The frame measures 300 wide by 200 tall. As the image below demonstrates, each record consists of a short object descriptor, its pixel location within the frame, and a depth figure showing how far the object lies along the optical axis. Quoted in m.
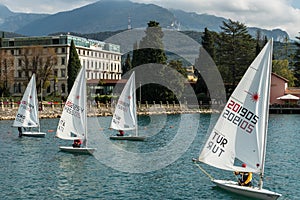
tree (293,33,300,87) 109.94
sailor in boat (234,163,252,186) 20.00
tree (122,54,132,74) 143.74
